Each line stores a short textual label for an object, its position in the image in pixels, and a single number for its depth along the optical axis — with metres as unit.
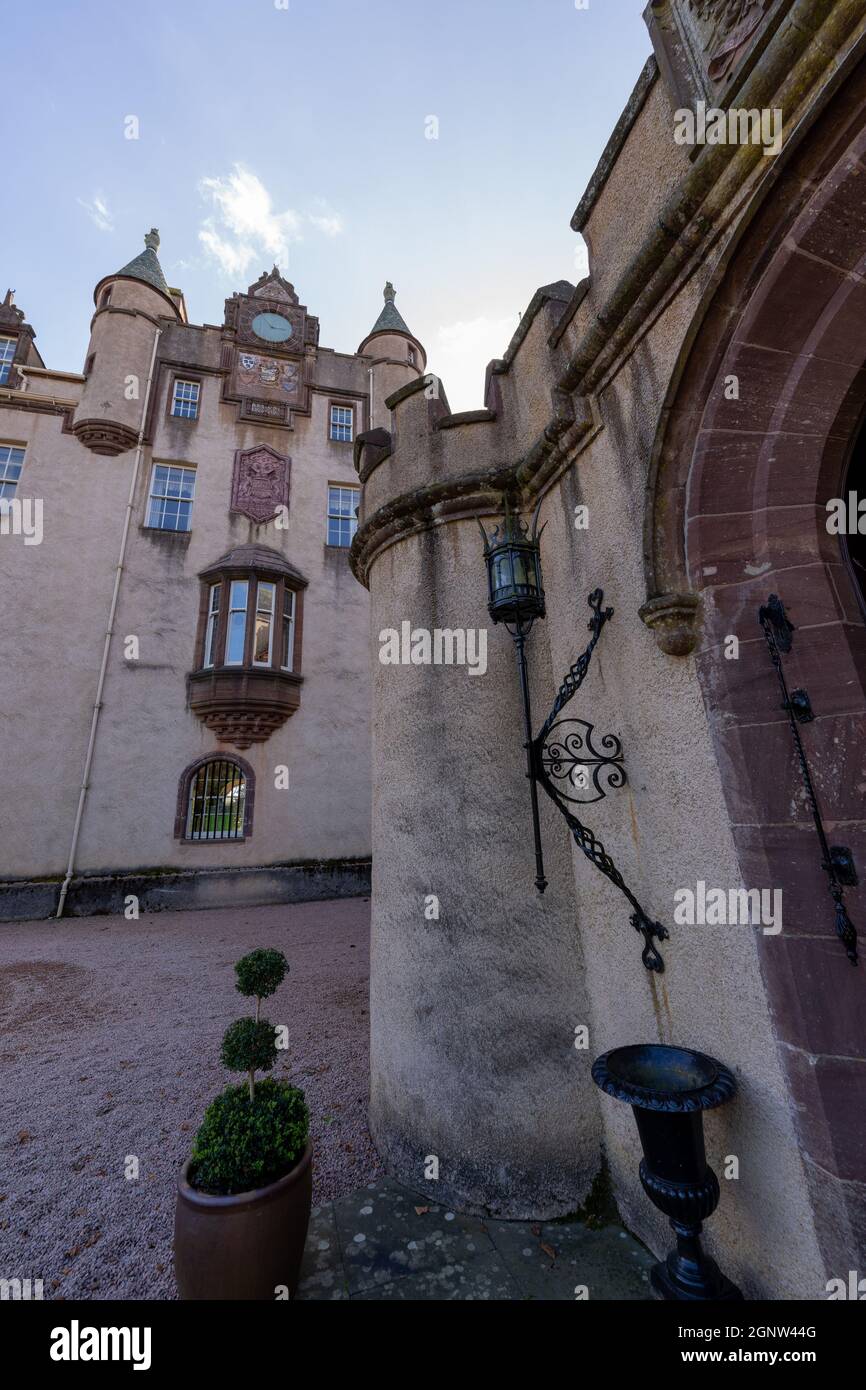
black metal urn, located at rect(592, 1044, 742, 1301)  1.86
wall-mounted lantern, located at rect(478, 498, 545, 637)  2.99
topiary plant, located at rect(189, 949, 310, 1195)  2.25
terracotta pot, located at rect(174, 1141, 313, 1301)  2.09
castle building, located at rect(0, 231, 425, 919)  12.39
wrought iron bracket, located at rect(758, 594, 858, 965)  1.75
